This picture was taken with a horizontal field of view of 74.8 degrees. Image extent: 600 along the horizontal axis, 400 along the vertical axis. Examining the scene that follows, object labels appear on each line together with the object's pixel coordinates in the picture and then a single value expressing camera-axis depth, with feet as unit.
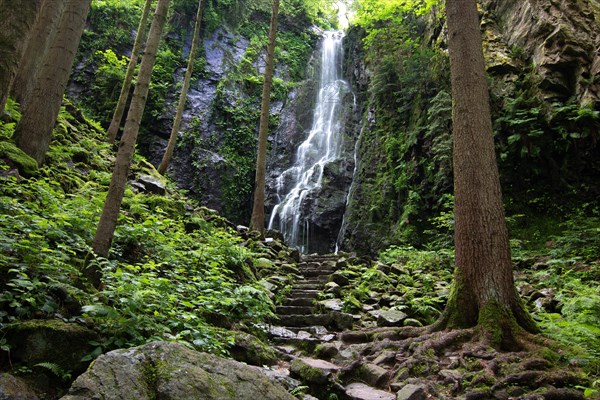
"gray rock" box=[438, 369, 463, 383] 13.56
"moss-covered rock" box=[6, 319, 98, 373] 8.35
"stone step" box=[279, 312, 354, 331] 22.00
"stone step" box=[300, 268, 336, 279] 31.31
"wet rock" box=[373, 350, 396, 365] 16.12
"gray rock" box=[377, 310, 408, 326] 20.77
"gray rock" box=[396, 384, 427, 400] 12.40
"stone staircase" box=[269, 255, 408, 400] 13.44
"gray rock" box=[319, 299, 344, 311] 23.47
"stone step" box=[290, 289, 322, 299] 26.65
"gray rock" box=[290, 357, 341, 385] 13.37
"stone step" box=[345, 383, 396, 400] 13.01
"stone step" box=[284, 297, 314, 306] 25.70
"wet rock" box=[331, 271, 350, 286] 28.22
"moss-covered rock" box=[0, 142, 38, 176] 19.05
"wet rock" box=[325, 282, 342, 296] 26.35
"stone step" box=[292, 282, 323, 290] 28.23
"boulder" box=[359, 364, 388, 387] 14.57
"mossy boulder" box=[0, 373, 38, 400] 7.07
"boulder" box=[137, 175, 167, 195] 31.65
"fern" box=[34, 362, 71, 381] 8.16
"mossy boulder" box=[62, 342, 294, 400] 6.84
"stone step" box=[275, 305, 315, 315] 24.57
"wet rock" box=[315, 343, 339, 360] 17.21
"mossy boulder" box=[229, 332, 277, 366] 14.43
